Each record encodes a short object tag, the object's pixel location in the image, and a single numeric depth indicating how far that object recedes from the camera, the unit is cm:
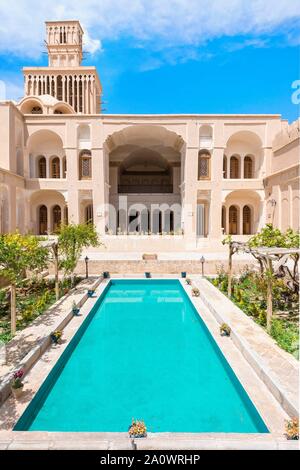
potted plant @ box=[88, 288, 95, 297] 1053
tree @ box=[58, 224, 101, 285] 1079
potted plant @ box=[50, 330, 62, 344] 645
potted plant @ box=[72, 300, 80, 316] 841
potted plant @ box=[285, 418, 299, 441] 347
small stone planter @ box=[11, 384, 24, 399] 438
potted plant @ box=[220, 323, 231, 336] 691
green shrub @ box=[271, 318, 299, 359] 579
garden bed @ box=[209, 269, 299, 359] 631
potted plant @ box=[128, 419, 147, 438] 351
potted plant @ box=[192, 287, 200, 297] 1044
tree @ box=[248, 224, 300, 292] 818
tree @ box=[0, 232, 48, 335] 643
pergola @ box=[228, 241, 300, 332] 706
